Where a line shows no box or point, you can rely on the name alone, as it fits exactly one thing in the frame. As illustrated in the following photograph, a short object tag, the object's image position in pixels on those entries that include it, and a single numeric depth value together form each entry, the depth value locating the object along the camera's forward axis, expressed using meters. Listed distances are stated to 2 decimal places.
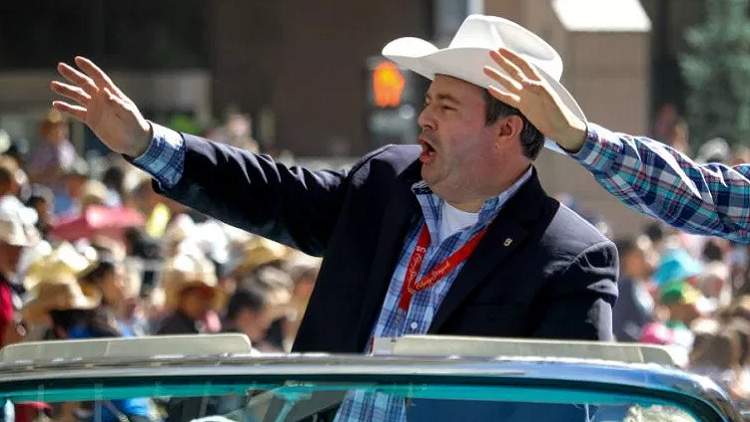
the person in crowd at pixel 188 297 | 17.87
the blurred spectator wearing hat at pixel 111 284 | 16.62
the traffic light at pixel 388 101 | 32.62
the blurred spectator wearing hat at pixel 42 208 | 22.61
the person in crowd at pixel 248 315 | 18.20
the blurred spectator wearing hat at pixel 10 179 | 20.73
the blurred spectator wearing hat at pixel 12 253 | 16.00
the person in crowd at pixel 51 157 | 27.81
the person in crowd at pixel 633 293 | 21.98
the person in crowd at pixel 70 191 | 26.11
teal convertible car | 6.32
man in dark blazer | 8.56
